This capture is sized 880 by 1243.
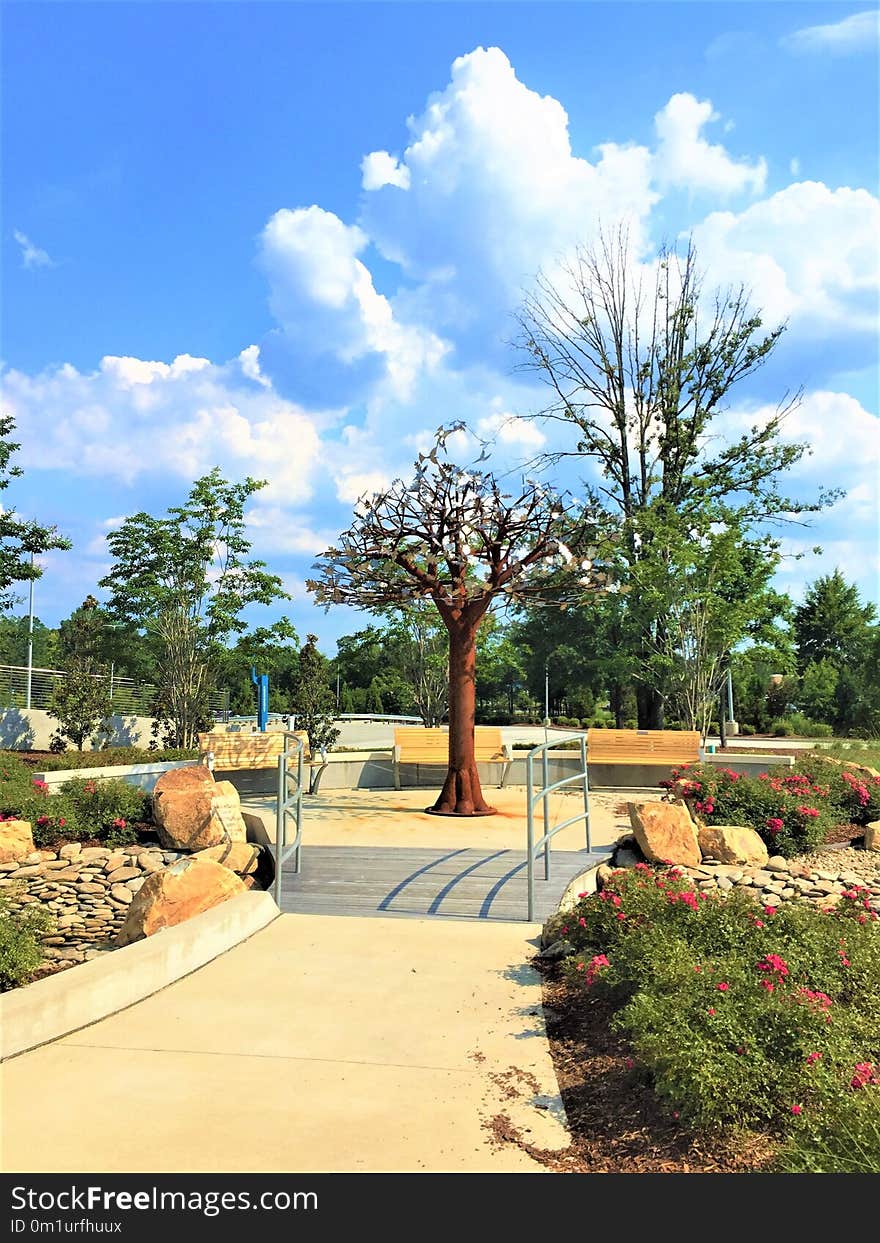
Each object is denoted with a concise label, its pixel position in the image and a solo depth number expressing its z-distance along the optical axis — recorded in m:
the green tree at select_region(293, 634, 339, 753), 15.77
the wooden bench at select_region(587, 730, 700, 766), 12.36
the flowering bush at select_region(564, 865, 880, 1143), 3.01
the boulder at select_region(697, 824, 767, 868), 7.55
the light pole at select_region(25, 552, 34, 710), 23.70
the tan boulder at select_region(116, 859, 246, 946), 5.36
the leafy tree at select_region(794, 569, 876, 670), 41.22
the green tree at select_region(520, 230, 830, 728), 22.16
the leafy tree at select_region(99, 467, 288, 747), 18.77
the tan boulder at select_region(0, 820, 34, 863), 7.41
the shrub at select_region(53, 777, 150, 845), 8.27
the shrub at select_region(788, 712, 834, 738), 32.62
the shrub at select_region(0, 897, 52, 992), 4.43
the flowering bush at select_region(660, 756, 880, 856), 8.23
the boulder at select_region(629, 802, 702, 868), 7.36
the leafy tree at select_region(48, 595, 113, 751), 18.12
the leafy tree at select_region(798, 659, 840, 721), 37.28
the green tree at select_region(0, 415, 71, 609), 16.16
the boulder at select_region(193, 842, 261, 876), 7.12
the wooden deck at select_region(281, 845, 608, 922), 6.18
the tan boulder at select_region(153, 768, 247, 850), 7.95
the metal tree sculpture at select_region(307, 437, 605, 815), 10.16
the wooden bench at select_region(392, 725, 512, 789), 12.37
